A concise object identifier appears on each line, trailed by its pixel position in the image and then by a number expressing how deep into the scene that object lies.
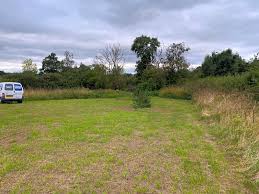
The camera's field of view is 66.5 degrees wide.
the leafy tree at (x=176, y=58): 22.71
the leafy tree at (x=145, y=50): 26.67
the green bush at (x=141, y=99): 11.51
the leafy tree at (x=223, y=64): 21.81
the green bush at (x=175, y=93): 17.27
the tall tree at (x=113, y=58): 24.90
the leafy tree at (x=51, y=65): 38.83
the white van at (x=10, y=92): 12.60
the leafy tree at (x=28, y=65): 34.74
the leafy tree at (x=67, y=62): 37.67
